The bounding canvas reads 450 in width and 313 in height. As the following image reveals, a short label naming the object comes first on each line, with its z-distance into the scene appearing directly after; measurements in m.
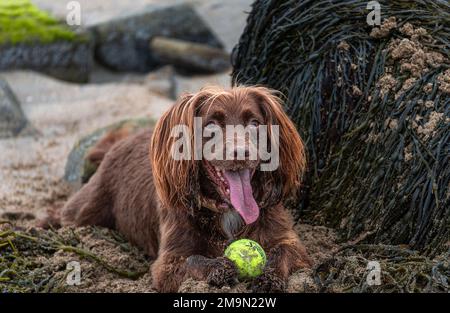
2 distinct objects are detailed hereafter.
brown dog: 4.75
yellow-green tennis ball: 4.50
